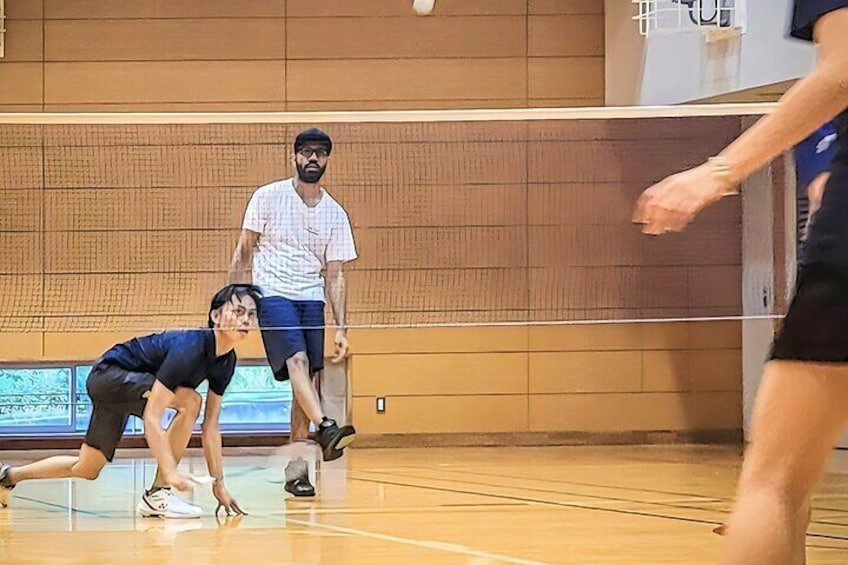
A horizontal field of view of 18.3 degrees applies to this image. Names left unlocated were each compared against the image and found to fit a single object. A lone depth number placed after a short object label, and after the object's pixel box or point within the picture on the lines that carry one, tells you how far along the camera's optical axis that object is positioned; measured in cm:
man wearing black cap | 1252
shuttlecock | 1721
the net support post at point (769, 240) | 1464
